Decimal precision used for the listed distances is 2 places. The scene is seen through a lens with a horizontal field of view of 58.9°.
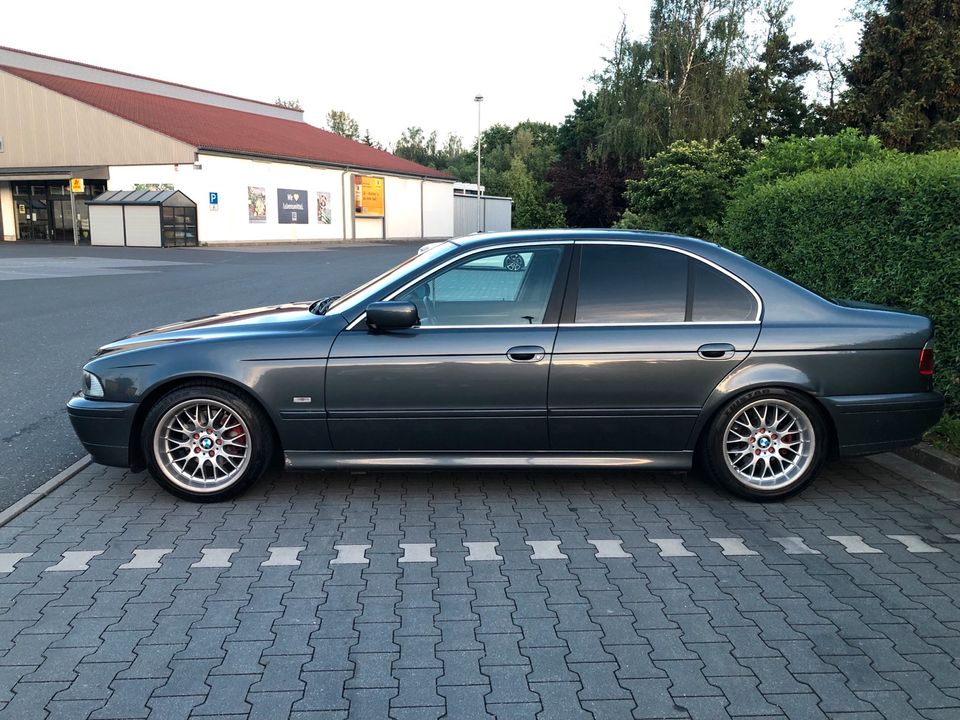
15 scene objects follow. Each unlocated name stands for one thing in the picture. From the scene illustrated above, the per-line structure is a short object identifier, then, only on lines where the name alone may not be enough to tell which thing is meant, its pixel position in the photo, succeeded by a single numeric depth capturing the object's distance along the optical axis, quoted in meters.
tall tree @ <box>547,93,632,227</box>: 42.81
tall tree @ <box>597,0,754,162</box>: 40.09
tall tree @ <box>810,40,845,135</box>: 49.55
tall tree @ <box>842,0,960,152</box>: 31.72
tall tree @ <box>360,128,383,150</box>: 111.38
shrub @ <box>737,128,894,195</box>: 11.60
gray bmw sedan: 4.88
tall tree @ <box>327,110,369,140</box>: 108.88
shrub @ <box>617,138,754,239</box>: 16.41
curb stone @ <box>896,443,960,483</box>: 5.56
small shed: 38.09
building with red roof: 39.47
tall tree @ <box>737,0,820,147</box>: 47.78
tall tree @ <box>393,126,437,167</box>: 109.75
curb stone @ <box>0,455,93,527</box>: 4.74
